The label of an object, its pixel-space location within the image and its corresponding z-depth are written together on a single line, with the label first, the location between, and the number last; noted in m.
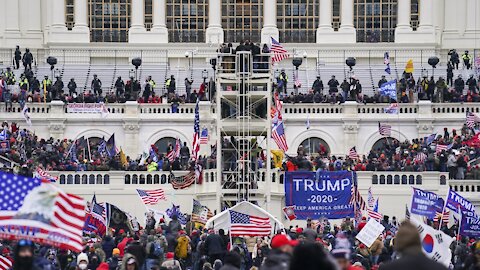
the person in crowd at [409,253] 20.02
